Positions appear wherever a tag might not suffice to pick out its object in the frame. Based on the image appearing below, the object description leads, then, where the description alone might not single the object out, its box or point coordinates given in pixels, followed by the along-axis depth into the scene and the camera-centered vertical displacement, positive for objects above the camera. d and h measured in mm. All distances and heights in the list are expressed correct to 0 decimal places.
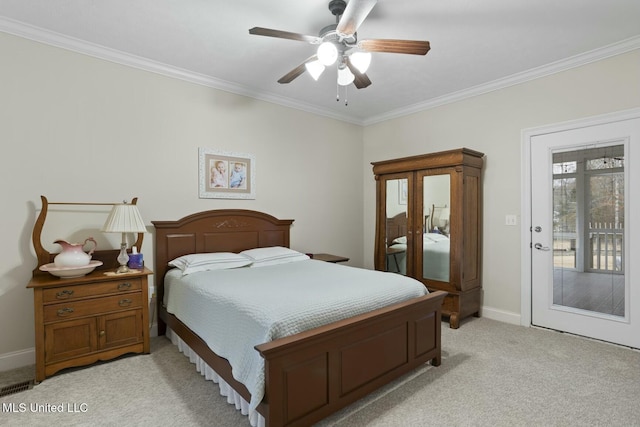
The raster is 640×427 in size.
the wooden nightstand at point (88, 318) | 2320 -795
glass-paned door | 2854 -205
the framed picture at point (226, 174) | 3557 +431
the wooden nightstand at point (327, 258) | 4005 -573
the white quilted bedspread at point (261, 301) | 1756 -572
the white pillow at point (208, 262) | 2975 -465
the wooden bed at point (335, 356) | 1636 -890
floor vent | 2209 -1196
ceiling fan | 1892 +1105
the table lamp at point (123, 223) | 2647 -81
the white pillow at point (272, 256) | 3373 -463
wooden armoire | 3479 -135
